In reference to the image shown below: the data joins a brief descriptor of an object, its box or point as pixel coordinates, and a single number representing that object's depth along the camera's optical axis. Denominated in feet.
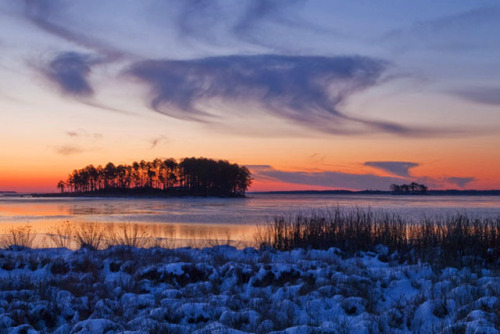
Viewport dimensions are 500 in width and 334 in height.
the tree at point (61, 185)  607.86
